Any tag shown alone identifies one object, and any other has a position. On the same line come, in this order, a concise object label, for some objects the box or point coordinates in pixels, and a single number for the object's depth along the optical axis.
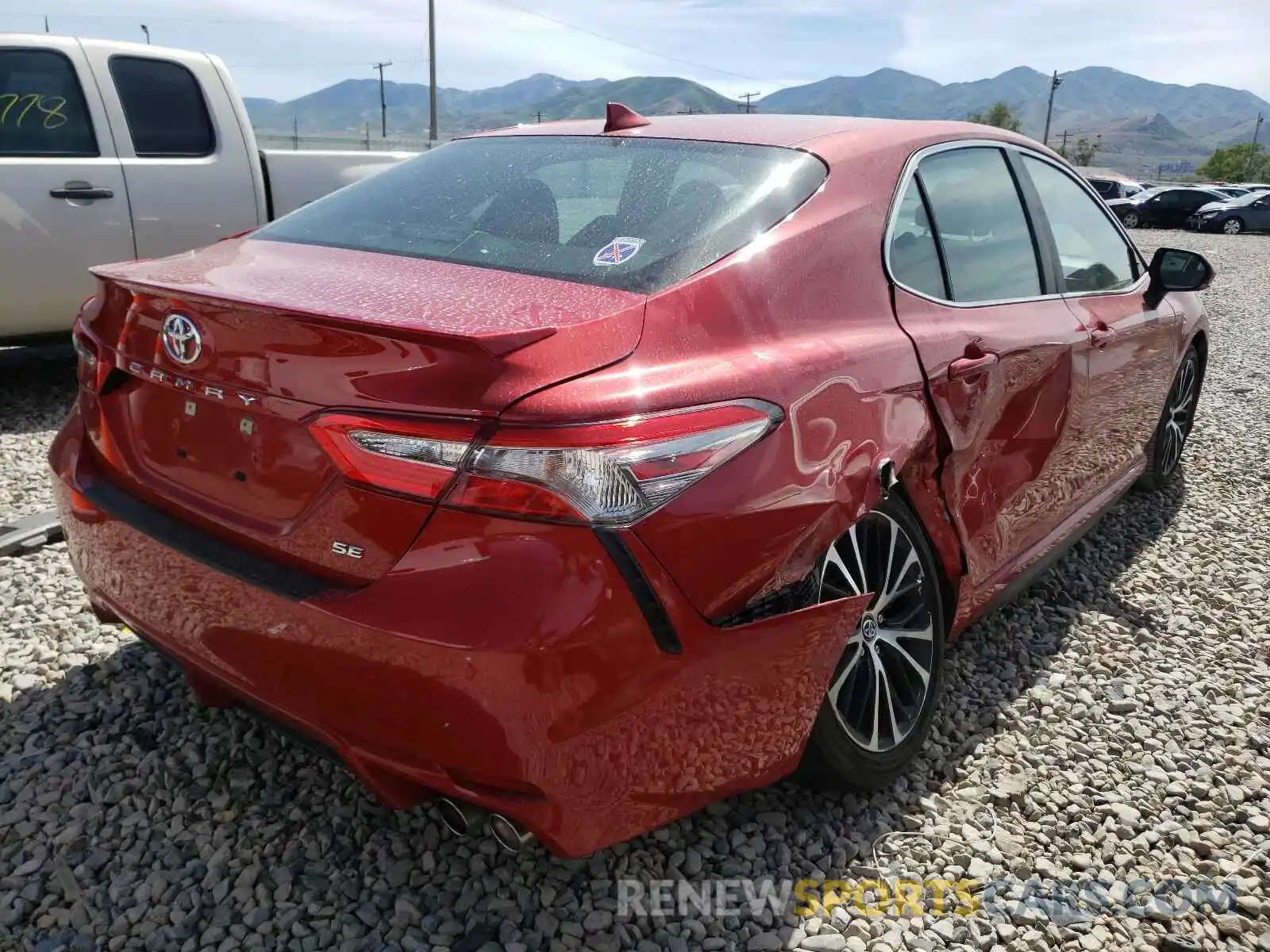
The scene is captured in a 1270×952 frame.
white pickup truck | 5.32
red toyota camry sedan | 1.66
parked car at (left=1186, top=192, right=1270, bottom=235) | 30.47
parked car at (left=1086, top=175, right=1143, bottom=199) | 35.28
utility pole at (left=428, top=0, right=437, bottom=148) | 34.62
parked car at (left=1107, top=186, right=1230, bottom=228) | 32.69
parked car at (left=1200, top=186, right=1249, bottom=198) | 34.28
